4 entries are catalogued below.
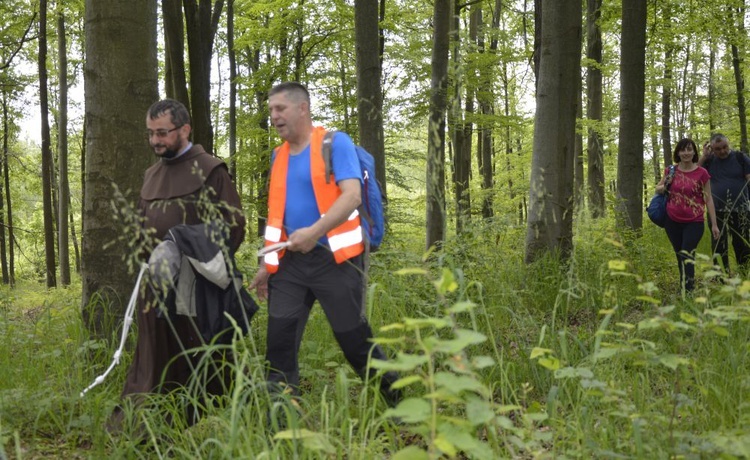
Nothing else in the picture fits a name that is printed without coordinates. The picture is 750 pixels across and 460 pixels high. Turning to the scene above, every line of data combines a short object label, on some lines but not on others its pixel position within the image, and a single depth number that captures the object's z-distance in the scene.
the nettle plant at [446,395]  1.66
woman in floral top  6.54
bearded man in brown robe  3.74
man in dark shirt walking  7.20
